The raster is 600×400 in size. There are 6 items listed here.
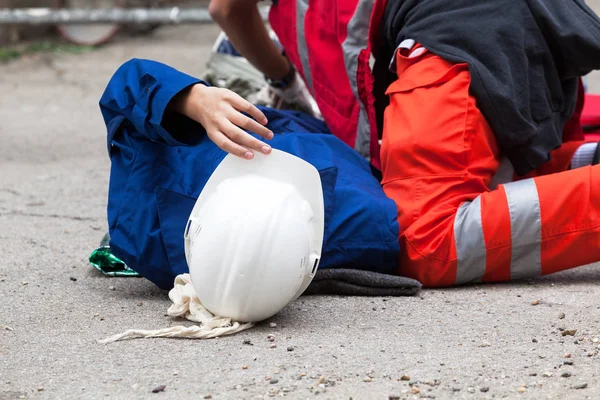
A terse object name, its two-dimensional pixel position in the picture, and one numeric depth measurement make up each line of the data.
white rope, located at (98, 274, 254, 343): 5.79
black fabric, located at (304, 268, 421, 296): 6.01
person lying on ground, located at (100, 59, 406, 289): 5.97
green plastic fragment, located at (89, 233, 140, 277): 6.19
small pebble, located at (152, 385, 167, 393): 5.58
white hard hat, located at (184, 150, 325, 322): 5.76
